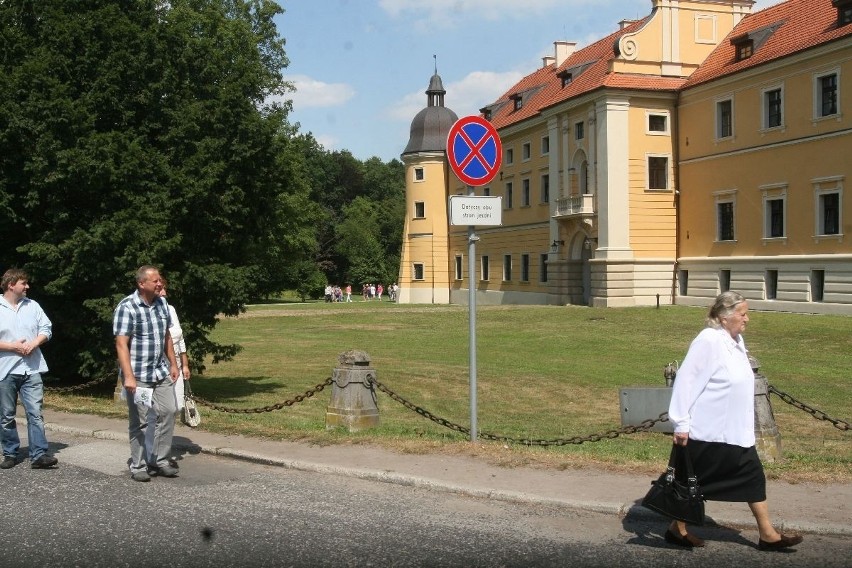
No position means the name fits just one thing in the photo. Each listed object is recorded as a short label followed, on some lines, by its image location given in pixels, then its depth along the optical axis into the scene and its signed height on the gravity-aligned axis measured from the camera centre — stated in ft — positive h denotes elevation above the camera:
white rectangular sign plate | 31.73 +2.36
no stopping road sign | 32.19 +4.56
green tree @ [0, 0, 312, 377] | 51.60 +6.70
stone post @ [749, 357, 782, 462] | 31.35 -5.23
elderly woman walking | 20.62 -3.23
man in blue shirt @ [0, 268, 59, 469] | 30.48 -2.64
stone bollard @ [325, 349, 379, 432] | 36.86 -4.78
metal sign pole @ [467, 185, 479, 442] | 32.01 -0.85
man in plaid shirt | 28.30 -2.55
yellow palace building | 127.13 +18.35
